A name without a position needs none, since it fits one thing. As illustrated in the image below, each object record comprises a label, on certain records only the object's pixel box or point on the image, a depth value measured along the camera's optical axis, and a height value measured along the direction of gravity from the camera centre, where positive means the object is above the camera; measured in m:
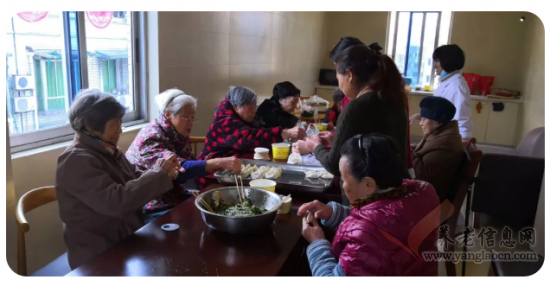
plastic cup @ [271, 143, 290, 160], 2.11 -0.41
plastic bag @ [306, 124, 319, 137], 2.66 -0.39
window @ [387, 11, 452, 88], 6.05 +0.52
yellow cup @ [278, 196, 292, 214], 1.40 -0.46
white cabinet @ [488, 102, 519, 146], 5.43 -0.62
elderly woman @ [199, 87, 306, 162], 2.29 -0.35
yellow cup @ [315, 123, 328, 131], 2.95 -0.39
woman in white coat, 2.95 -0.05
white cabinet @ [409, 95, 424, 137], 5.93 -0.49
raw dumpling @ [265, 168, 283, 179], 1.74 -0.44
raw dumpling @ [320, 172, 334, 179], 1.75 -0.44
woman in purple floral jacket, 1.80 -0.36
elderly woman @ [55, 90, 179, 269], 1.33 -0.40
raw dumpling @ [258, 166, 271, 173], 1.78 -0.43
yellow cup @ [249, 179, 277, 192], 1.54 -0.43
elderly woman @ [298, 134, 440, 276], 0.98 -0.36
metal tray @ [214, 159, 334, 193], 1.62 -0.45
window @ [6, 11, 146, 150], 1.83 +0.00
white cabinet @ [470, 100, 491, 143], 5.56 -0.53
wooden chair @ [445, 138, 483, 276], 1.84 -0.48
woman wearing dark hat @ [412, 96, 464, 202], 2.00 -0.35
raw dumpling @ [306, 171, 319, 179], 1.76 -0.44
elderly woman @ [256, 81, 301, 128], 2.96 -0.28
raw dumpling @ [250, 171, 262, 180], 1.73 -0.44
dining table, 1.03 -0.50
